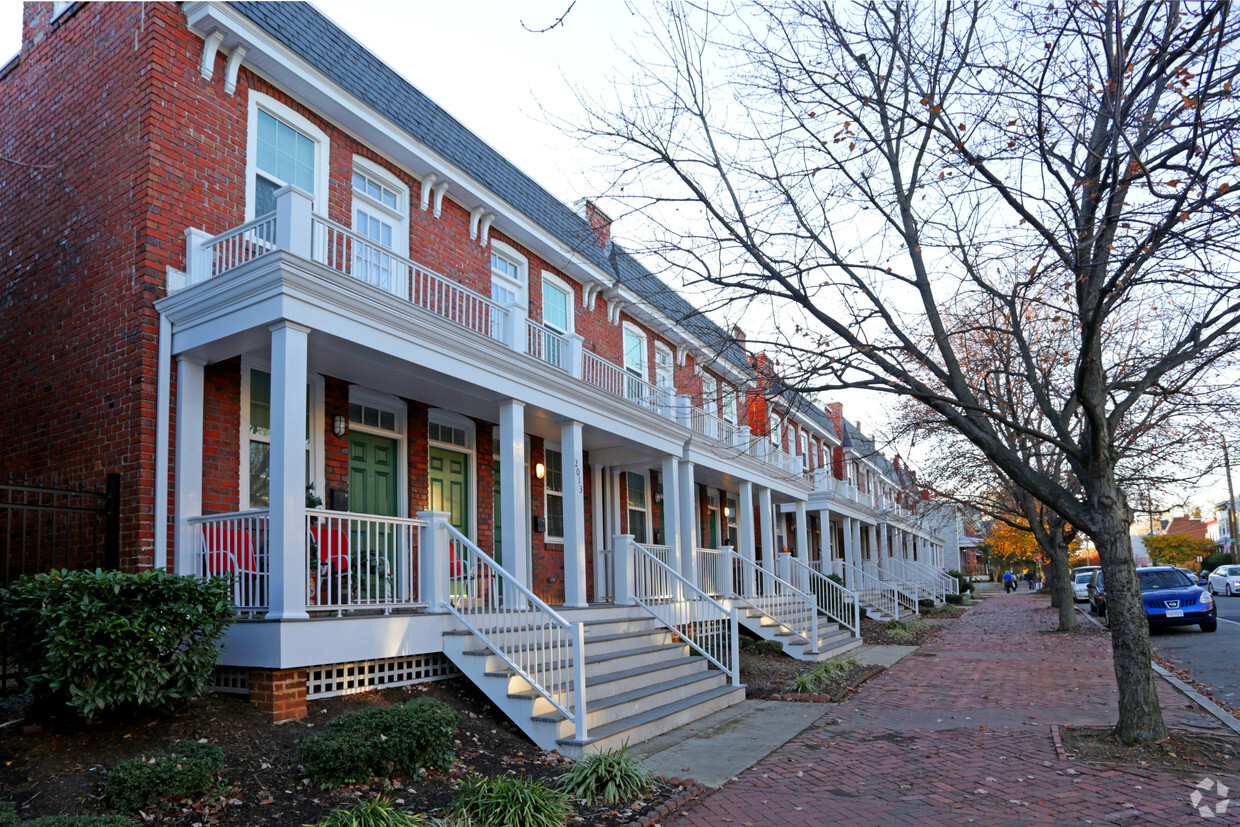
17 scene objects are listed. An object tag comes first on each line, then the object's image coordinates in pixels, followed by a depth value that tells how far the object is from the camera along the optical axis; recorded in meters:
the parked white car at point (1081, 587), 32.84
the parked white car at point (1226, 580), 34.95
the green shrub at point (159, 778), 5.17
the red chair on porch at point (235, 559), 7.36
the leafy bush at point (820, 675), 11.48
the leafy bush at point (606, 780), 6.42
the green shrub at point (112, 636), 5.88
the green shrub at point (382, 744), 5.97
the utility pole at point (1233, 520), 40.81
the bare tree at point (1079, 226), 6.55
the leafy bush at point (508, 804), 5.63
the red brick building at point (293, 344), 7.66
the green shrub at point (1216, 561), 47.63
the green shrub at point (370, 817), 5.15
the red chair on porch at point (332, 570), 8.38
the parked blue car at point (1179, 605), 18.58
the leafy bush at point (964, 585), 44.41
